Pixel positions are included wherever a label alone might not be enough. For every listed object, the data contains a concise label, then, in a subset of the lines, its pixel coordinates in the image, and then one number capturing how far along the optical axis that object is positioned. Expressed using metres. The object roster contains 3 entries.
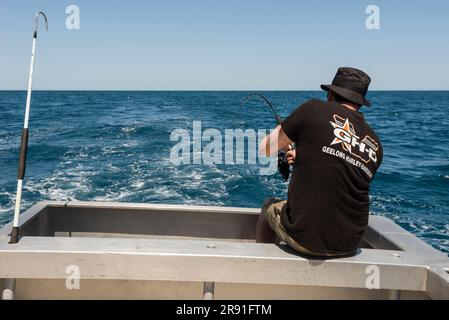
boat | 1.79
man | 1.88
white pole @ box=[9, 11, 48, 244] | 1.87
